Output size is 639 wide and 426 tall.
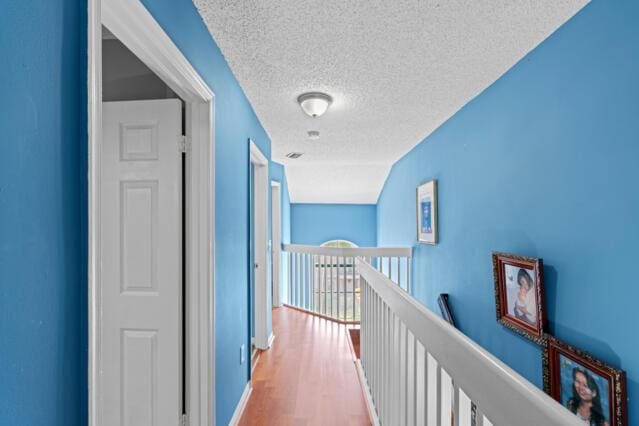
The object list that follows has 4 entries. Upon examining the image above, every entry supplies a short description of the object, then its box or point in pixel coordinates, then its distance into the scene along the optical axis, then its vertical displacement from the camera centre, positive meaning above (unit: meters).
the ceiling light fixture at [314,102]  2.41 +0.88
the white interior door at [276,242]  4.92 -0.30
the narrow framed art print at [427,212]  3.29 +0.09
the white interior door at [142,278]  1.59 -0.27
